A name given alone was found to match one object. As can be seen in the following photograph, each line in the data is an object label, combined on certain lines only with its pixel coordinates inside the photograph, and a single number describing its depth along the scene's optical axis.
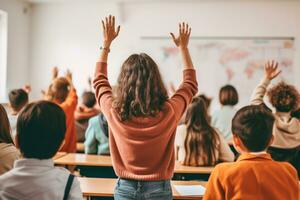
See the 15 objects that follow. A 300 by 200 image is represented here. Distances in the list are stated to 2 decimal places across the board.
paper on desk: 2.25
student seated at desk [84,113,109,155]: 3.46
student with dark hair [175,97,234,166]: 3.13
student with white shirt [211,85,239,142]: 4.16
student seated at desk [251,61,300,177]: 2.99
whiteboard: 6.25
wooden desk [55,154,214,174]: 2.97
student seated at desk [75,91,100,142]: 4.52
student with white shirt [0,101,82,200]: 1.32
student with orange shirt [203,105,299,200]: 1.60
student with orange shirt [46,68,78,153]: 3.88
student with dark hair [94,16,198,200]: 1.70
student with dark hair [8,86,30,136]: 3.45
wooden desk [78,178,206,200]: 2.24
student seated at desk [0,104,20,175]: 1.84
